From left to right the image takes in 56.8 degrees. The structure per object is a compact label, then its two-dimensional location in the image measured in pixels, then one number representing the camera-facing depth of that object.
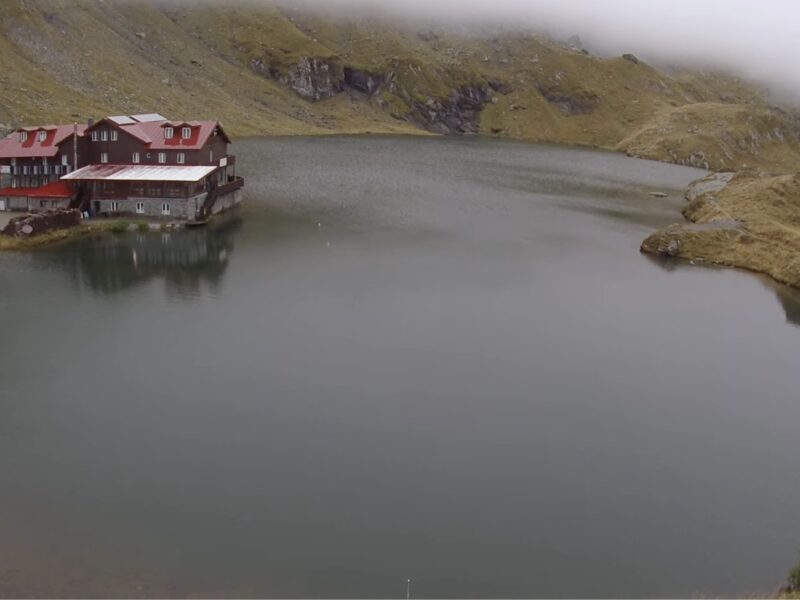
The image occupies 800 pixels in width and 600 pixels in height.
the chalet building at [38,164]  80.25
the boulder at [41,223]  69.69
